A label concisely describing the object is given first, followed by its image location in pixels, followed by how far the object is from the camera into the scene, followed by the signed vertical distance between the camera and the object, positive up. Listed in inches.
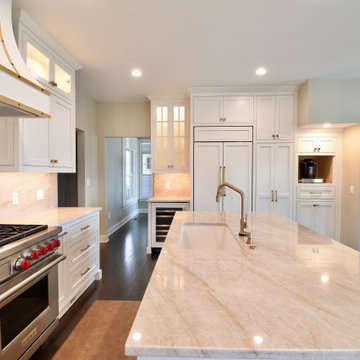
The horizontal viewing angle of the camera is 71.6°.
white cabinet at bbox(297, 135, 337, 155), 153.3 +19.9
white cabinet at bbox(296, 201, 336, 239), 154.9 -23.3
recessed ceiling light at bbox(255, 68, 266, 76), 126.6 +54.4
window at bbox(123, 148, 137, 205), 260.1 -1.3
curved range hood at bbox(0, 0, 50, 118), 59.4 +23.4
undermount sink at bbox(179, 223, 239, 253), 73.4 -17.8
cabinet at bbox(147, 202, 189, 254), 159.0 -26.8
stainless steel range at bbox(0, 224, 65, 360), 57.2 -28.8
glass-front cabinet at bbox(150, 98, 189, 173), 168.1 +27.7
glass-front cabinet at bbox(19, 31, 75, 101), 88.0 +43.7
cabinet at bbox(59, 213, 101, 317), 86.9 -33.2
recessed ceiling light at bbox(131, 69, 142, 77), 130.4 +54.9
